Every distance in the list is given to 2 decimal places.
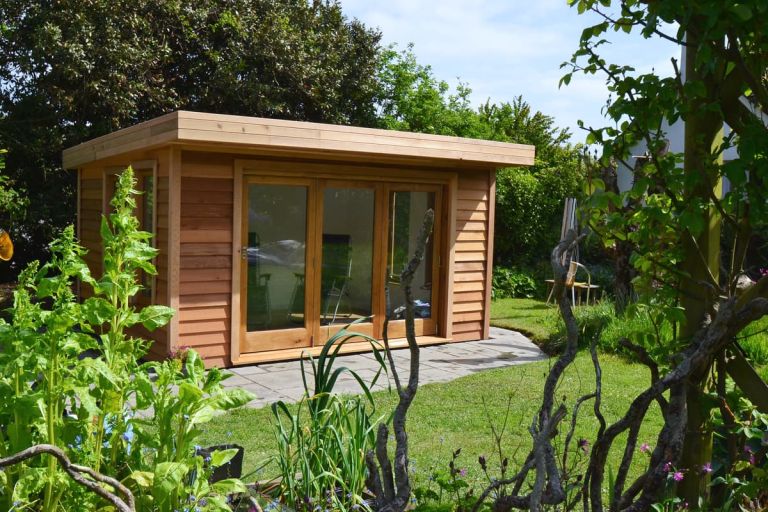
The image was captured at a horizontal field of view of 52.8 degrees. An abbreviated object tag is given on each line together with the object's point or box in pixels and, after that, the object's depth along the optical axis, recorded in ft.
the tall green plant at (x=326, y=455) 8.98
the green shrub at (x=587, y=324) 29.22
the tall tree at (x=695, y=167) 7.10
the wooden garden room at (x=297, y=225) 24.36
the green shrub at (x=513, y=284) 50.99
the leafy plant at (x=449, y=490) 8.48
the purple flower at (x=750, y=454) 8.14
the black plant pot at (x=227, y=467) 9.47
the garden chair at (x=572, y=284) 35.54
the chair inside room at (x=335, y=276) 28.22
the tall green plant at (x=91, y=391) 6.73
